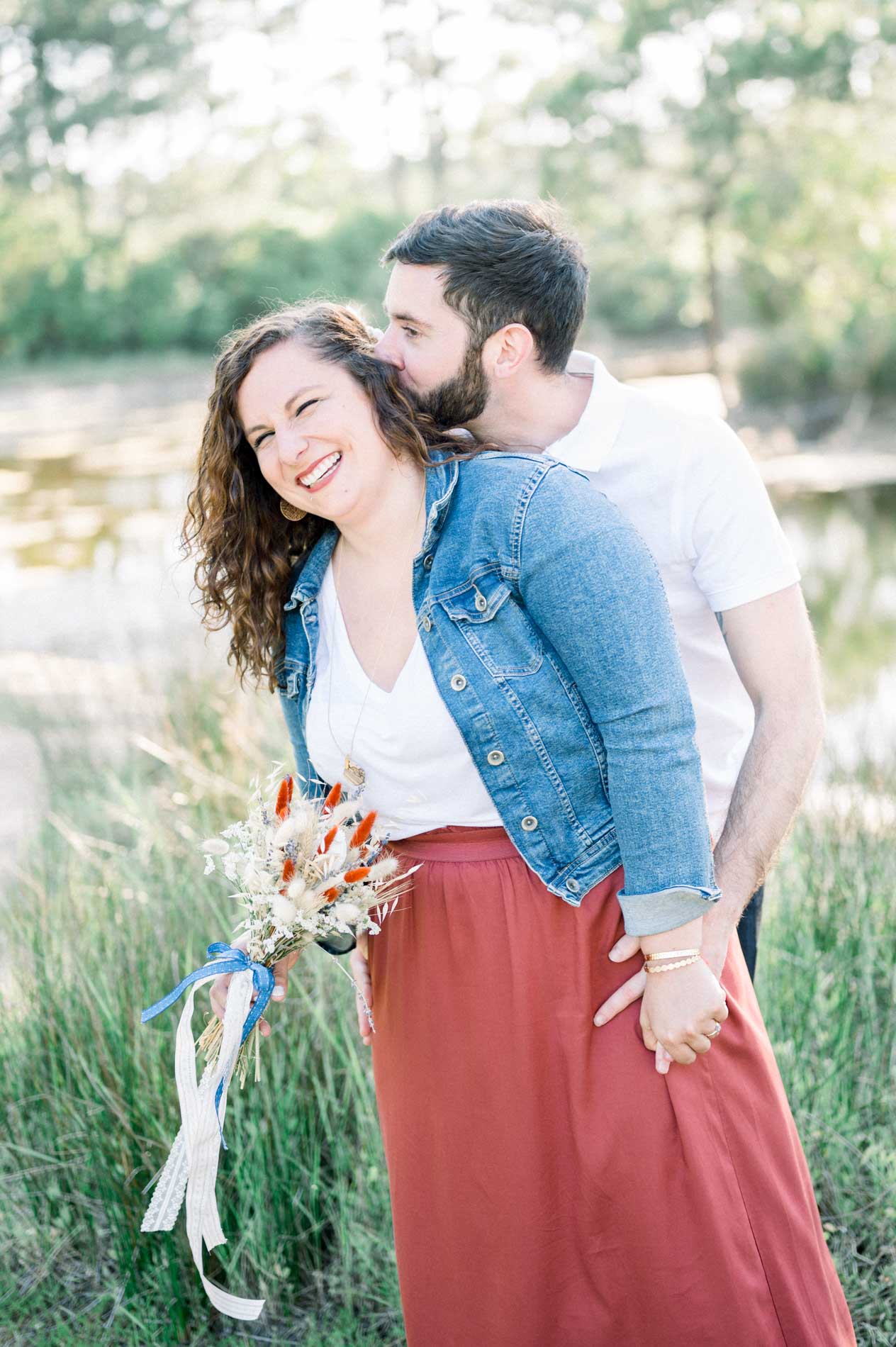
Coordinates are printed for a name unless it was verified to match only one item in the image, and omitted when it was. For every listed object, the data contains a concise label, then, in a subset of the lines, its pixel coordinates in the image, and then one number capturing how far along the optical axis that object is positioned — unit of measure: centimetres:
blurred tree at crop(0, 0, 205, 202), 2375
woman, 157
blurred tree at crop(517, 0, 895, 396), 1426
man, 179
